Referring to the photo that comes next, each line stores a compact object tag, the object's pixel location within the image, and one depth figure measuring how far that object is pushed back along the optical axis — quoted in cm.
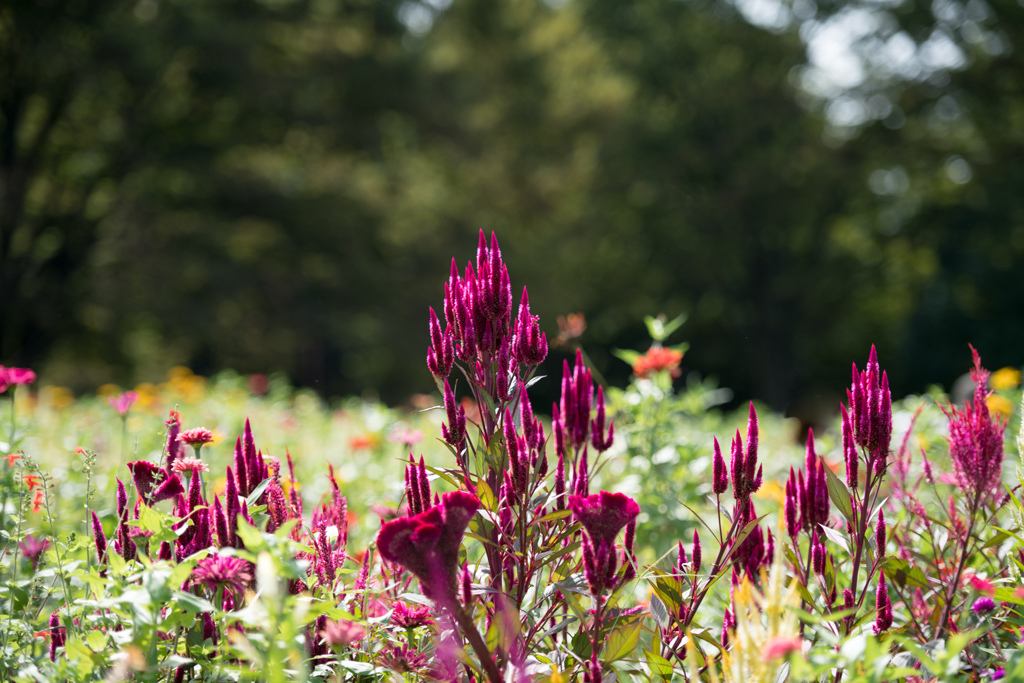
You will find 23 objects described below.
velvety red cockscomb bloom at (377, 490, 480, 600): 300
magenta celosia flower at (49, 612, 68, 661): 328
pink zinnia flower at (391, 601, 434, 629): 322
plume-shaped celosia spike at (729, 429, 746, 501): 319
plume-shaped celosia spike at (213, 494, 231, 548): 317
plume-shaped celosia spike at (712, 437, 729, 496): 321
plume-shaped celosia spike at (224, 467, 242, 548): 318
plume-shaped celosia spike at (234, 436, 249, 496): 327
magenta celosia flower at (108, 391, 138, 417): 364
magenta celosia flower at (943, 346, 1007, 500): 321
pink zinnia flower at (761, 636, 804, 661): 290
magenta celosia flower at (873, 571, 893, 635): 321
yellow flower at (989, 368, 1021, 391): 551
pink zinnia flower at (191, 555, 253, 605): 308
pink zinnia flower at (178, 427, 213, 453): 330
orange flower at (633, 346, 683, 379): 415
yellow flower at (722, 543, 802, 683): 296
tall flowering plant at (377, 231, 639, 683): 314
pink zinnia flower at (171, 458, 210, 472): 324
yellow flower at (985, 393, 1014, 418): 390
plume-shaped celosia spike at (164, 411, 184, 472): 333
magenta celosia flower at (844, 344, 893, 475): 318
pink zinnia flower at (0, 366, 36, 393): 357
